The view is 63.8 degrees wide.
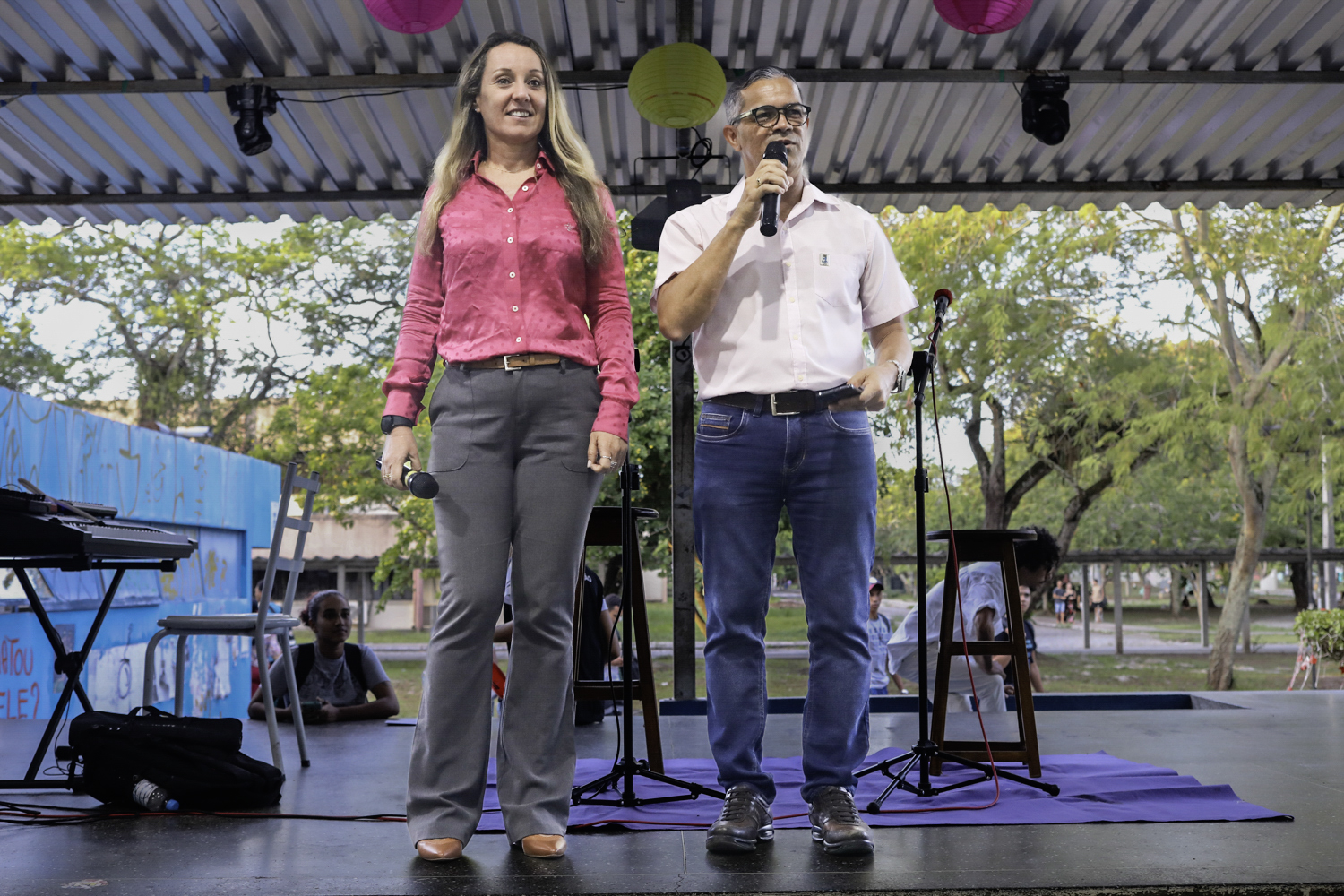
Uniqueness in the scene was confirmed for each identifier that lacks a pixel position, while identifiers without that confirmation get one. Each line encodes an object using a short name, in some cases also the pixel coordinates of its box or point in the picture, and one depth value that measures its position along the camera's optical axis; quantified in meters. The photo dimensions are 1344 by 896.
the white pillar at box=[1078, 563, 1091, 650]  20.35
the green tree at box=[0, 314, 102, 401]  18.86
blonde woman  2.14
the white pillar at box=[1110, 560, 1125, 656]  20.52
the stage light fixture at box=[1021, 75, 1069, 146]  4.78
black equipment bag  2.74
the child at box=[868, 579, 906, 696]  7.55
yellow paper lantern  4.35
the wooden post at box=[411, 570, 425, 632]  28.75
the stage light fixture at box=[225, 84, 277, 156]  4.66
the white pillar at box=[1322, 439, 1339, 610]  18.45
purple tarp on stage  2.49
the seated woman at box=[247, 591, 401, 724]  4.92
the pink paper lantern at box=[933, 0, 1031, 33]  3.88
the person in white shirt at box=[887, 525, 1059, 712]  4.15
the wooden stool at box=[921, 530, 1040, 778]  3.11
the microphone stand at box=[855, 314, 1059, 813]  2.81
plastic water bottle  2.71
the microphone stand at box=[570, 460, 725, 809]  2.68
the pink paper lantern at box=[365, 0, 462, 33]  3.81
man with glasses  2.25
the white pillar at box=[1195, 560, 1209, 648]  22.00
